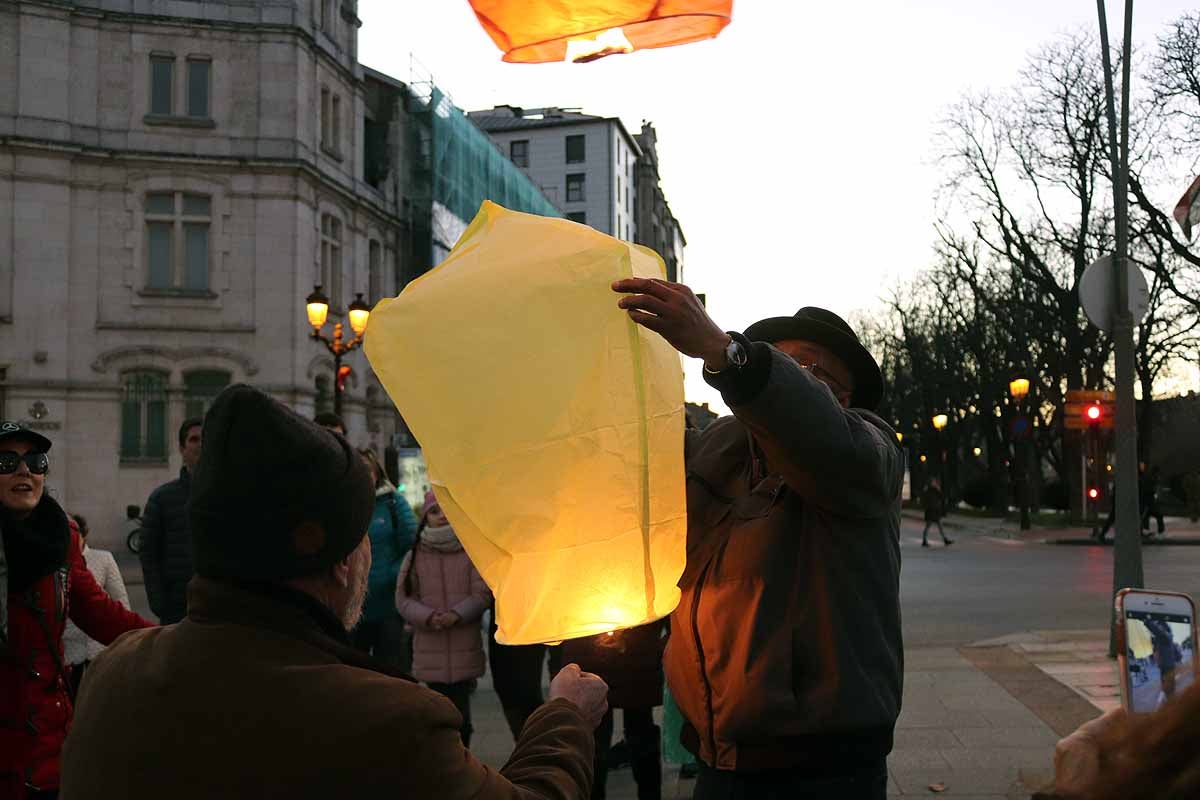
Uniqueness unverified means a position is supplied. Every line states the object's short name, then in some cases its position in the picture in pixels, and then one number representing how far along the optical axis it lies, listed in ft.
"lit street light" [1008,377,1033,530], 103.40
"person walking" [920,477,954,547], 90.17
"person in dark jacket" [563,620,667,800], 17.47
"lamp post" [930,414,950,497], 147.64
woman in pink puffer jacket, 20.63
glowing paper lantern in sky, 7.98
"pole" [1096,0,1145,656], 32.58
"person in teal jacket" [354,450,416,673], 23.04
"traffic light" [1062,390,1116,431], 83.10
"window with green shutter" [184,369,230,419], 87.20
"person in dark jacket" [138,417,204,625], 20.01
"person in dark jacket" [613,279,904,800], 7.82
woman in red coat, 12.05
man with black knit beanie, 5.25
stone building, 82.69
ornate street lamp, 59.16
